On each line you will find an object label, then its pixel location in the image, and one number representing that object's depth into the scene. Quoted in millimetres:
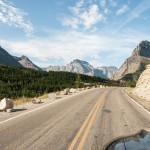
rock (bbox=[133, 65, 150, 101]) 18107
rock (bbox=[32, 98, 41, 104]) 13129
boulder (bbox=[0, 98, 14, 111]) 9665
